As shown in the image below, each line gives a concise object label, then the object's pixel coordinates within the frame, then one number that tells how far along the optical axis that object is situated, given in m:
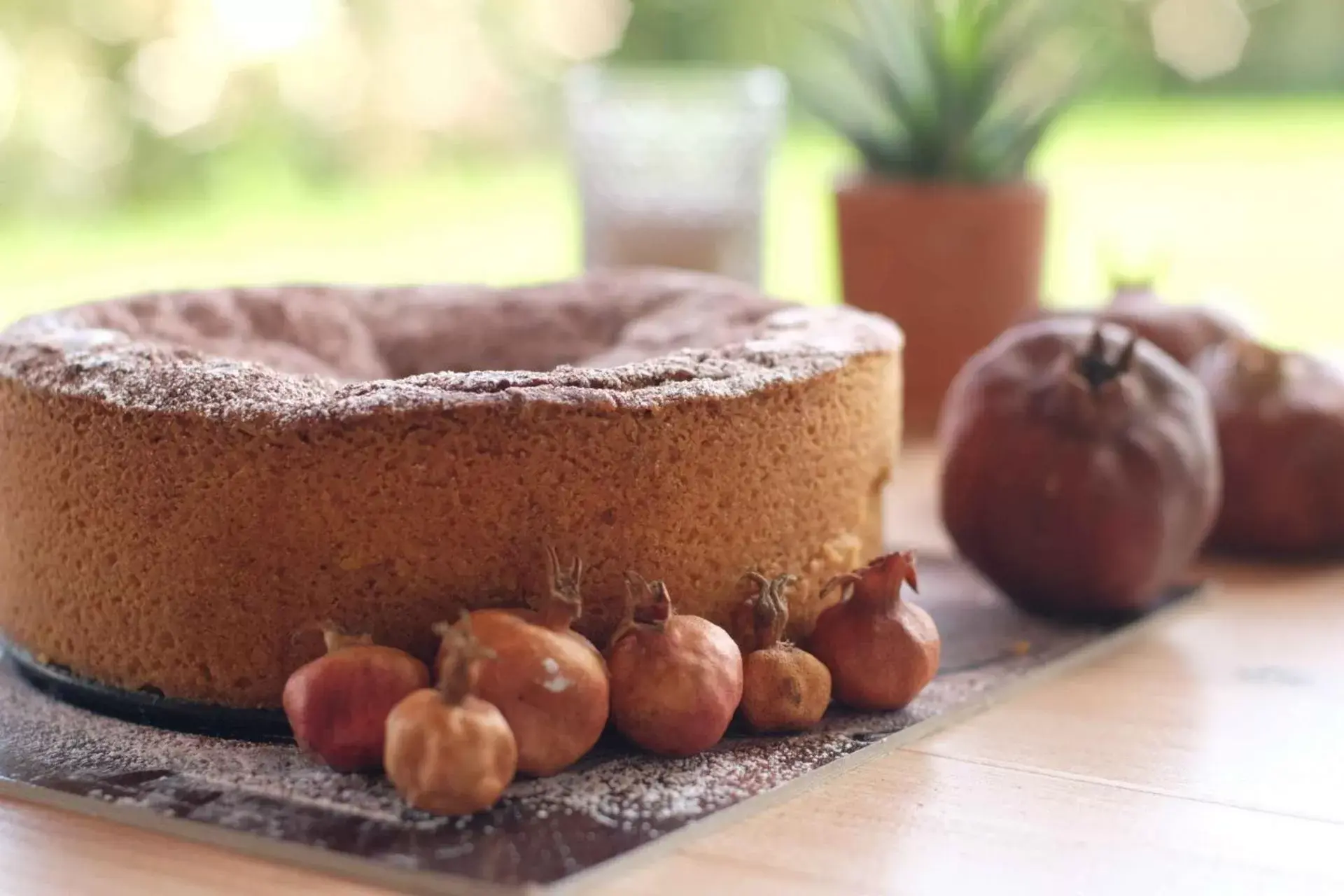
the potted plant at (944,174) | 1.17
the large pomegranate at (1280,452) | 1.01
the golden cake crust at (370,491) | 0.80
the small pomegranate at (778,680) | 0.81
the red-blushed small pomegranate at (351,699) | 0.78
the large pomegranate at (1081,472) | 0.91
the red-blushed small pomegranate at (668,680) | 0.79
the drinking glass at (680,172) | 1.17
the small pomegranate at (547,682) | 0.77
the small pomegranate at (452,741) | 0.75
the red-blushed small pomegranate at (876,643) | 0.83
